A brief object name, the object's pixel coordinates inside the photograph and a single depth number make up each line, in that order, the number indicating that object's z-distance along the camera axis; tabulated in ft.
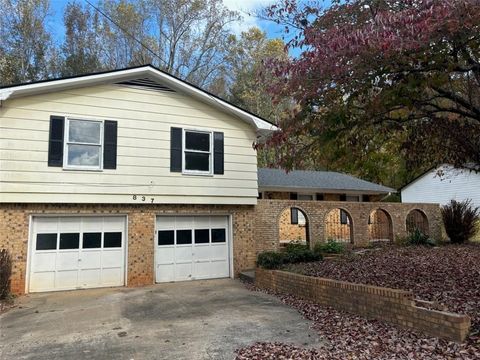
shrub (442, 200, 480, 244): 55.67
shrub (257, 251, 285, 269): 37.78
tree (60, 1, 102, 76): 91.61
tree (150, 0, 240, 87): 92.89
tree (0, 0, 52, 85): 84.12
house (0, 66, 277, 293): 35.01
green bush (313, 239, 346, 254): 43.78
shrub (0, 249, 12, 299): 31.22
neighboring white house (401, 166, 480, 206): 90.02
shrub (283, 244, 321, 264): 38.85
